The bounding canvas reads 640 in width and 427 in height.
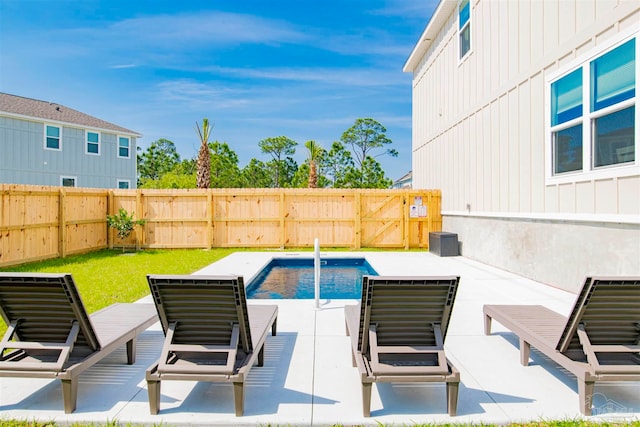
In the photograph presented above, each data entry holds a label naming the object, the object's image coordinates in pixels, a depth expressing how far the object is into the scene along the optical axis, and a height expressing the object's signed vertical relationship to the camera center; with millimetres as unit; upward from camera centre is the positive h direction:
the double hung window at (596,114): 5488 +1621
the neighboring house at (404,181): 45719 +4033
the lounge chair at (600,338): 2744 -986
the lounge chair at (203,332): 2732 -937
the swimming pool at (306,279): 7792 -1635
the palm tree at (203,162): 17750 +2382
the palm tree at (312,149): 25988 +4418
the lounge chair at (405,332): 2705 -921
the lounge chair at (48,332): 2783 -964
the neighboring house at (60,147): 18203 +3487
